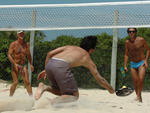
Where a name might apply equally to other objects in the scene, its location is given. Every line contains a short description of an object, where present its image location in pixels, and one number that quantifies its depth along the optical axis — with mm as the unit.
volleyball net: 15264
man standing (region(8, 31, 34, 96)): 12293
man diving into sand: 8446
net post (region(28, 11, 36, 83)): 18267
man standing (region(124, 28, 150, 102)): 12412
